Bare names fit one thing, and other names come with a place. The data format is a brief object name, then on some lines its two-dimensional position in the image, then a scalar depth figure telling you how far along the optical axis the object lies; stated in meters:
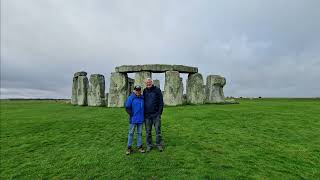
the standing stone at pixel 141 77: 10.07
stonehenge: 10.09
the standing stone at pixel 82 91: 11.69
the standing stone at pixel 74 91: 12.89
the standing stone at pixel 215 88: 11.44
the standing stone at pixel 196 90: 10.69
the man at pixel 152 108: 4.33
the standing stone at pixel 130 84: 12.68
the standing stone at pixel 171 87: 10.04
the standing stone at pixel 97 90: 10.98
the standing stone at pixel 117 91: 10.24
